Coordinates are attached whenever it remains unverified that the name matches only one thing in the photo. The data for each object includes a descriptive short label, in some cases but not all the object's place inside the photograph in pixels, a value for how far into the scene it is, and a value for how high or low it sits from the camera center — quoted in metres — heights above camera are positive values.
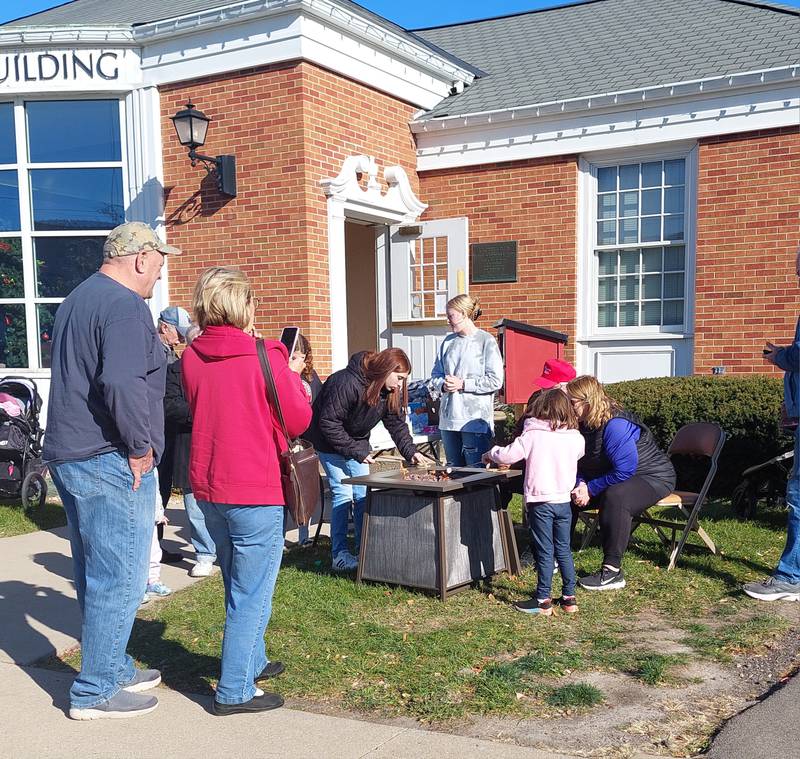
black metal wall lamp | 9.21 +1.59
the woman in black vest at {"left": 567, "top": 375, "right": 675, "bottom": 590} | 5.51 -1.26
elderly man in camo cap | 3.57 -0.67
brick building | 9.31 +1.33
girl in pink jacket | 5.01 -1.17
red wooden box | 9.30 -0.74
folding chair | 5.89 -1.50
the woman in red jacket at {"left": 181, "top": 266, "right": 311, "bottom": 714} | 3.61 -0.69
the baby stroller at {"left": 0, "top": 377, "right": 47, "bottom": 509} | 8.16 -1.60
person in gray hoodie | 7.17 -0.81
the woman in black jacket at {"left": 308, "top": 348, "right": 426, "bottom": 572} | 5.79 -0.92
